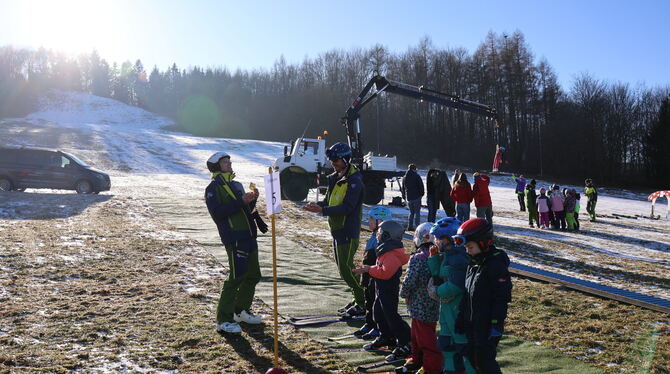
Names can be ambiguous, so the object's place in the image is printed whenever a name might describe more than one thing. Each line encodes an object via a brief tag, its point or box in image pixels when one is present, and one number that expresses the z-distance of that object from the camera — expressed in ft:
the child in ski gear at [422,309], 14.30
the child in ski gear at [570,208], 56.39
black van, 65.00
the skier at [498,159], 71.87
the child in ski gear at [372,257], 18.08
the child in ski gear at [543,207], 57.21
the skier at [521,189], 74.85
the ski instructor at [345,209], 18.94
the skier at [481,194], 45.16
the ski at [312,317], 20.52
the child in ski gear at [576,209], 57.06
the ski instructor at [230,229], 18.24
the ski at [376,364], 15.48
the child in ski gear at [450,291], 13.02
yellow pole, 14.52
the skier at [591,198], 65.10
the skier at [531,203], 58.54
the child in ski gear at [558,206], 56.34
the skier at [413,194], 48.15
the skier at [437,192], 48.73
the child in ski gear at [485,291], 12.11
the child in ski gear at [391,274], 15.84
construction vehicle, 69.26
